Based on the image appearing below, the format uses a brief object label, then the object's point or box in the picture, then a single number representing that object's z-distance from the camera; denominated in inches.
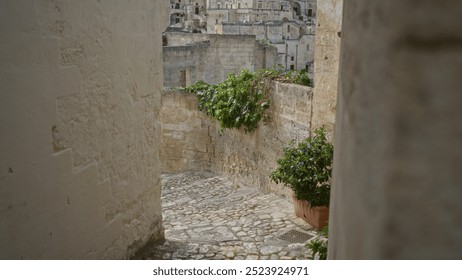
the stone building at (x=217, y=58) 730.2
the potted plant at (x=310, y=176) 219.9
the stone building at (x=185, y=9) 2242.1
